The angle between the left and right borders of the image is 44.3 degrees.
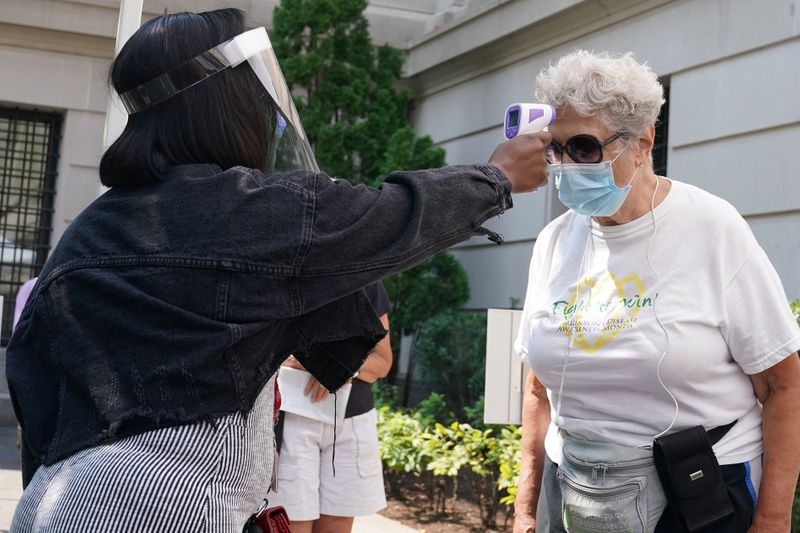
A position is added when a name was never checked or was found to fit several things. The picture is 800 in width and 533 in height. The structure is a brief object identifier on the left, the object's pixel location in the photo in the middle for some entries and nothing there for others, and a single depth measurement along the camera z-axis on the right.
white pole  4.66
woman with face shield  1.70
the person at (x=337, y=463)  4.29
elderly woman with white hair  2.62
